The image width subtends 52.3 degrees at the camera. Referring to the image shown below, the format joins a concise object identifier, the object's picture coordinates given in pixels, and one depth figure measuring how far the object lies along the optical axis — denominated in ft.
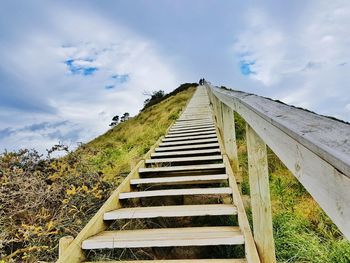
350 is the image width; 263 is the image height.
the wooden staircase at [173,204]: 8.64
